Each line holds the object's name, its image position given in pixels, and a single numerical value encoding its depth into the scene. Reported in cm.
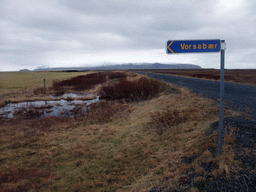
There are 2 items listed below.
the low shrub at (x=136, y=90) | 1294
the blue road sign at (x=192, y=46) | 296
